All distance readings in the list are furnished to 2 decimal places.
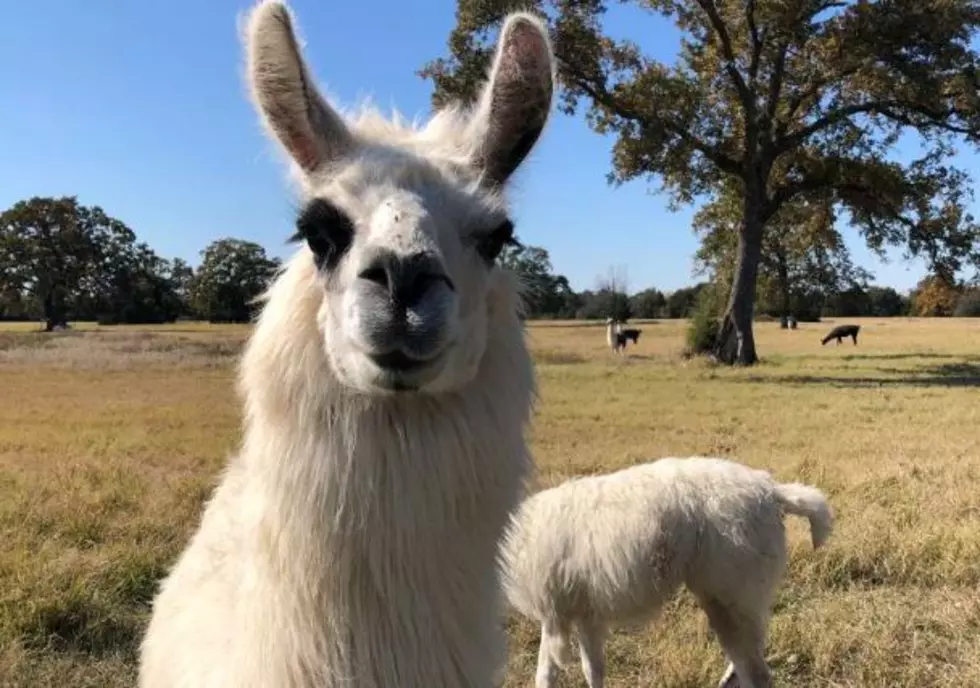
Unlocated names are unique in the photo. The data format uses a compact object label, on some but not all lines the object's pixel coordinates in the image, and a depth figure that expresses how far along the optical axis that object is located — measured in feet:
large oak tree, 67.26
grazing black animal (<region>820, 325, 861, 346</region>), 142.21
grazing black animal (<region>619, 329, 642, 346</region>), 124.32
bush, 88.79
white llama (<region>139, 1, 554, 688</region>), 6.06
